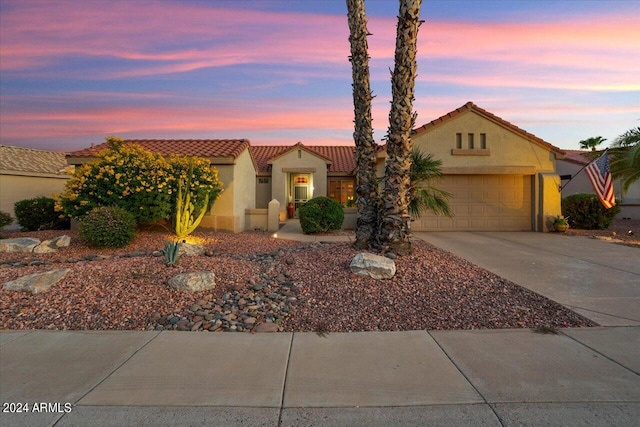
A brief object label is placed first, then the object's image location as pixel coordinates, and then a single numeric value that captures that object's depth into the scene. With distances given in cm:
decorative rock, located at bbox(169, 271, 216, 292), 584
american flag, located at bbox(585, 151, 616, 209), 1197
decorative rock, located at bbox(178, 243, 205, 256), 840
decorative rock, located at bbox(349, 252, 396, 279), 630
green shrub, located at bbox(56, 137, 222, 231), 1099
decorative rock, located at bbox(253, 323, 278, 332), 478
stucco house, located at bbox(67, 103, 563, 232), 1482
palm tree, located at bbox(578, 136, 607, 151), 2714
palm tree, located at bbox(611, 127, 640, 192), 1498
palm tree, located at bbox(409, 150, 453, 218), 907
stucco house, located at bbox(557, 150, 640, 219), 2105
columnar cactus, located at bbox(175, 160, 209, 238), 1140
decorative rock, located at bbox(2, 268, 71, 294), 579
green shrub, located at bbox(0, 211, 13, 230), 1263
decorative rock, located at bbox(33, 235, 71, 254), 930
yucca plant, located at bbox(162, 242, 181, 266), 672
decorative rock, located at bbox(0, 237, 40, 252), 925
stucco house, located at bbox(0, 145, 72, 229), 1957
